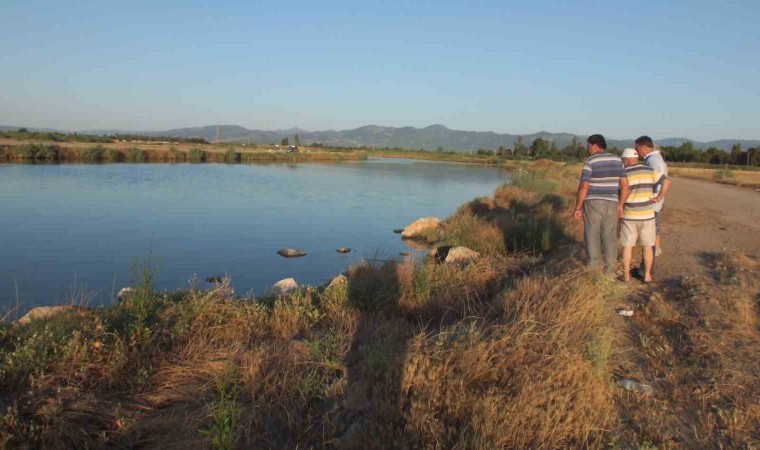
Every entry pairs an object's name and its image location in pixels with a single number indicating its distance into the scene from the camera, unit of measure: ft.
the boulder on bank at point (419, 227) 64.23
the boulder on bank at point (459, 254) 39.15
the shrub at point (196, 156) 205.05
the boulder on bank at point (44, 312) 21.00
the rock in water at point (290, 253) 50.36
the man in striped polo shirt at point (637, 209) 24.85
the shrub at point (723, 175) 112.51
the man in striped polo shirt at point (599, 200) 23.88
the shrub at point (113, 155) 176.60
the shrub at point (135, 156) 182.60
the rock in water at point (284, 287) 32.19
